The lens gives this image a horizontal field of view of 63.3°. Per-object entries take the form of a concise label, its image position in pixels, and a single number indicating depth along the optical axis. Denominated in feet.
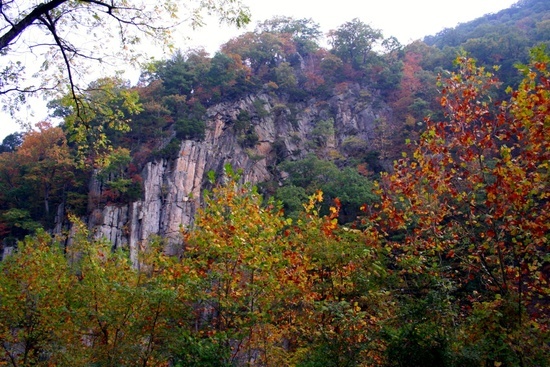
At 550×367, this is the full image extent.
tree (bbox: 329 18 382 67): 113.19
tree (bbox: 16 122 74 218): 82.99
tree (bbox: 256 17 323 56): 123.54
